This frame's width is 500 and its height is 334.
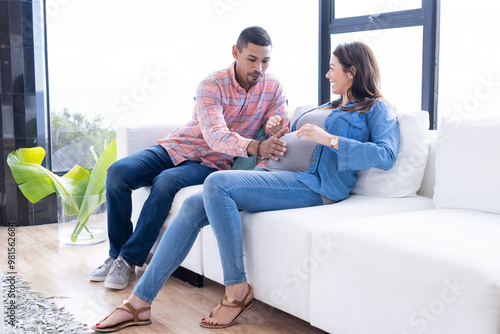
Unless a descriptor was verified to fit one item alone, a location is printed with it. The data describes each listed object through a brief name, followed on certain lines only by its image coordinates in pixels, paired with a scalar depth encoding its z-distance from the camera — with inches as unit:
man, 102.4
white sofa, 59.2
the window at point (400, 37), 124.0
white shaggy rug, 82.8
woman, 82.8
